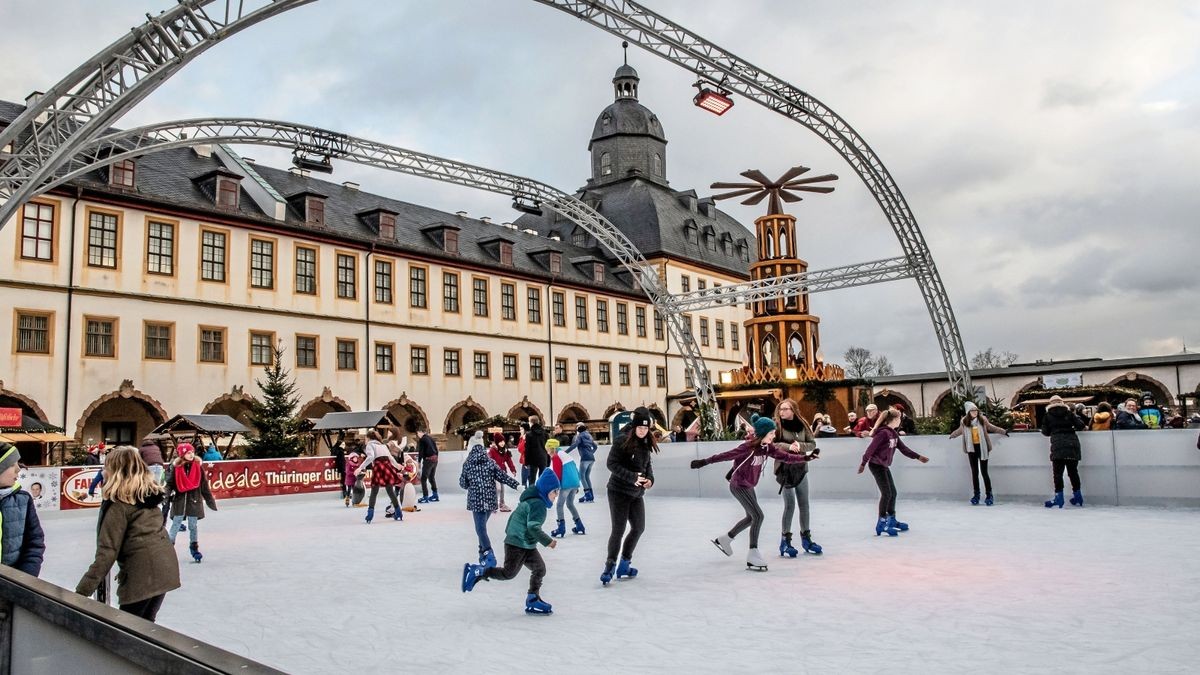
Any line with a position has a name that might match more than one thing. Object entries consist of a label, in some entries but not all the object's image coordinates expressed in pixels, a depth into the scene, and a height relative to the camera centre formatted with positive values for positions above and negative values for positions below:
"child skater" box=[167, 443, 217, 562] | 12.27 -0.82
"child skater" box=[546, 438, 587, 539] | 13.98 -1.00
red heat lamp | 20.53 +6.87
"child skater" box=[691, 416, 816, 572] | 10.16 -0.66
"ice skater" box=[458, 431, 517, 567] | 10.35 -0.78
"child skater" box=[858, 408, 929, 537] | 12.66 -0.75
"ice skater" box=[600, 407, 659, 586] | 9.30 -0.67
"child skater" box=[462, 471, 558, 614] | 8.13 -1.12
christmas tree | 31.17 -0.02
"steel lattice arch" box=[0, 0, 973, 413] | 13.62 +5.55
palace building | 31.39 +4.90
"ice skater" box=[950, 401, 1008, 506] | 16.88 -0.66
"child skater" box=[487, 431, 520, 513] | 18.75 -0.75
